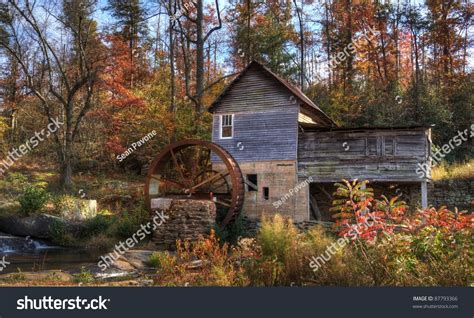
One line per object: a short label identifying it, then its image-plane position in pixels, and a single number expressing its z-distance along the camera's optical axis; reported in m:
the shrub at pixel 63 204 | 17.05
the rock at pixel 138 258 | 11.52
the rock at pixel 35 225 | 16.11
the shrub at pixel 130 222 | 16.44
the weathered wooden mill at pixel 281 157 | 16.77
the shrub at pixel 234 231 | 16.53
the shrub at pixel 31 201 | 16.47
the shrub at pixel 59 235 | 15.91
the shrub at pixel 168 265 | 7.25
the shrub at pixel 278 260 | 7.02
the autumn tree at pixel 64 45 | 21.08
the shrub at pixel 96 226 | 16.55
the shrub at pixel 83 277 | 8.71
